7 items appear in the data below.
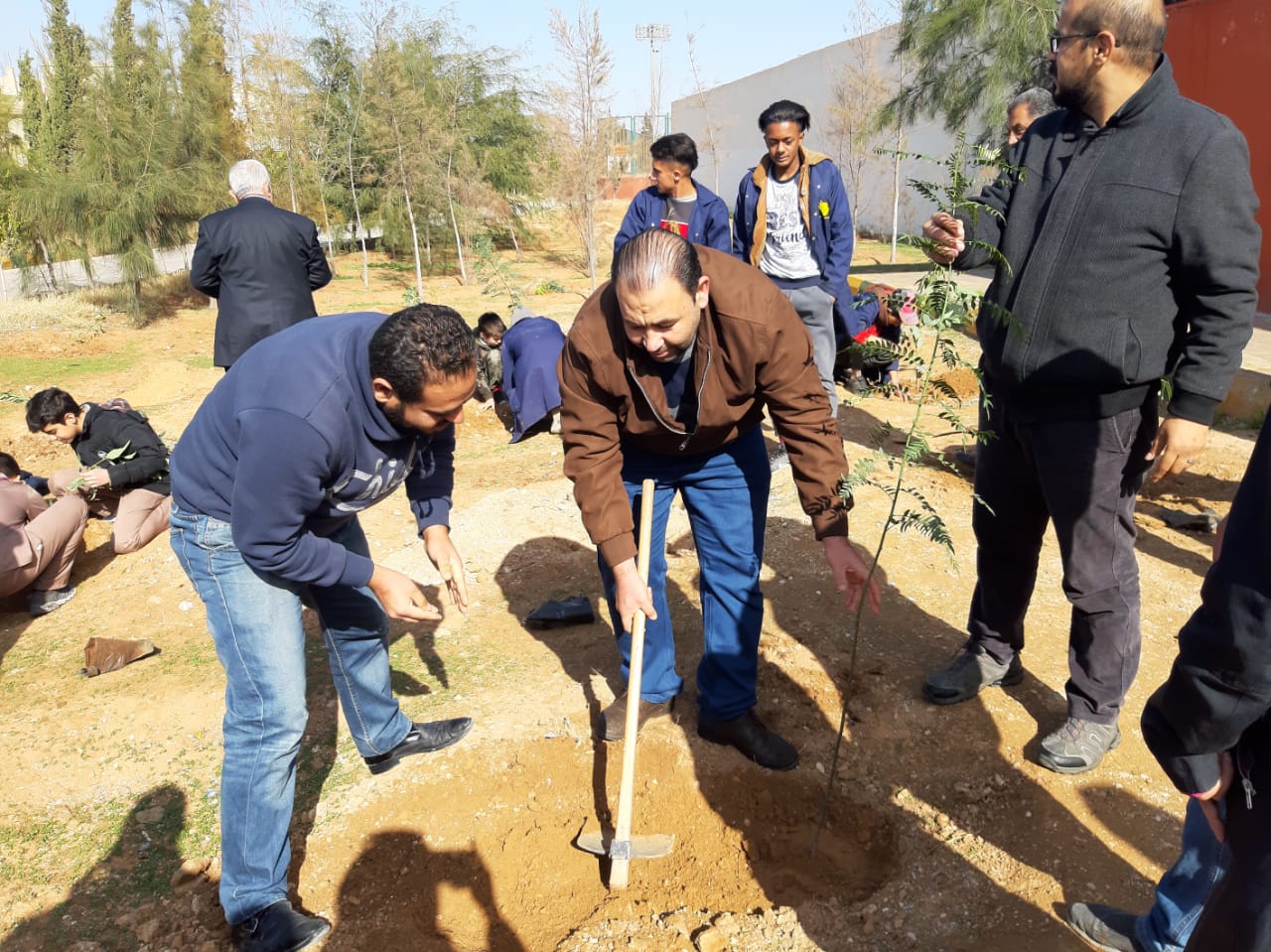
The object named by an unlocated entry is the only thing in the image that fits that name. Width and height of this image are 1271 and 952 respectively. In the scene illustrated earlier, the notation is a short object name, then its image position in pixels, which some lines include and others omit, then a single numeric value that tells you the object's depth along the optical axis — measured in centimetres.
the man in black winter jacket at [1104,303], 235
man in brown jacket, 236
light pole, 3383
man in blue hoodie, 213
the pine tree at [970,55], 1206
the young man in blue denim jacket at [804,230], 543
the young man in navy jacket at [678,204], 541
